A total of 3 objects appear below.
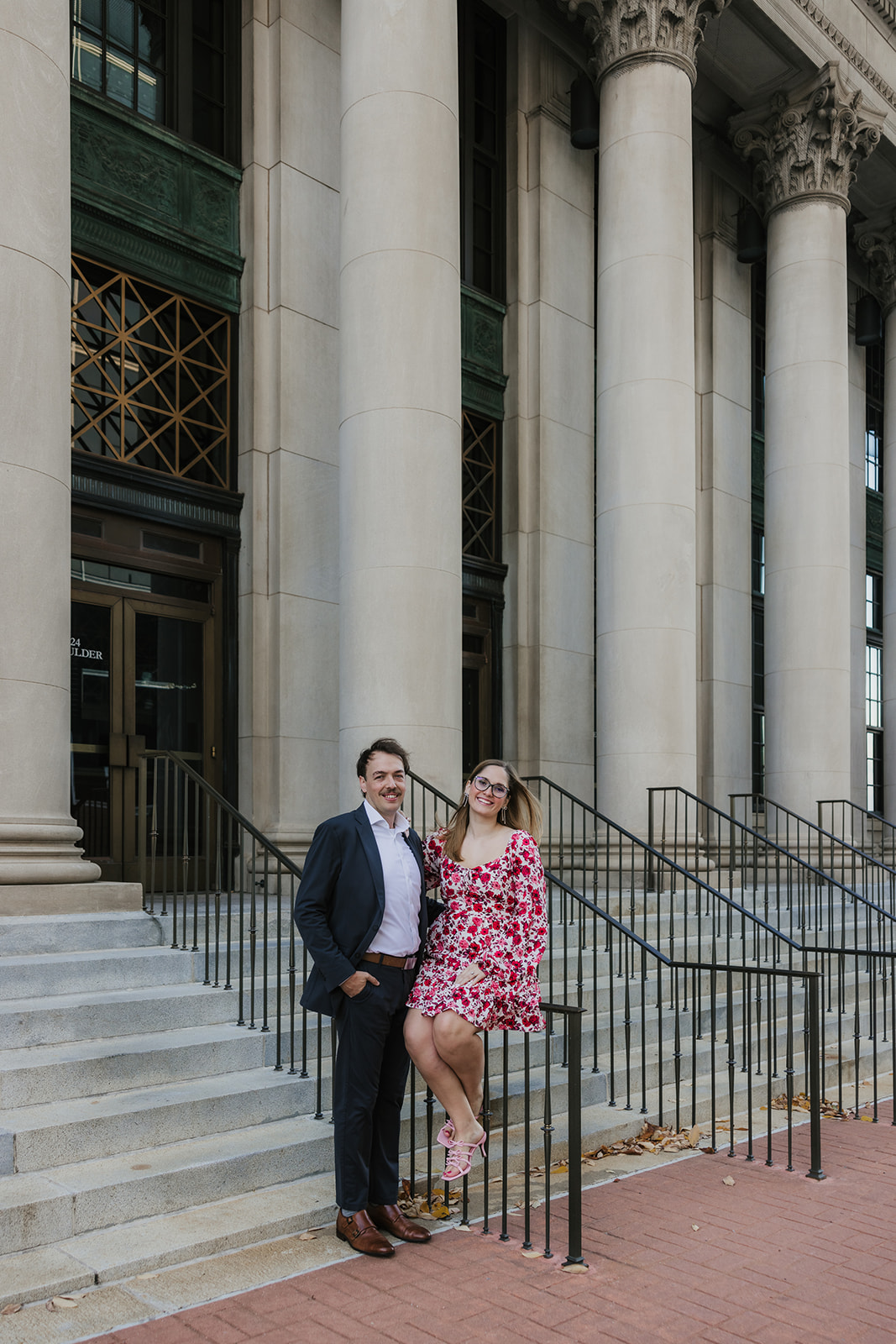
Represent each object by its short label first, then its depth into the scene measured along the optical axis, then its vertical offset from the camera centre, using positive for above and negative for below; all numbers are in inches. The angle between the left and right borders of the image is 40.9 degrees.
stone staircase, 204.4 -80.5
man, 209.2 -43.8
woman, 214.2 -41.6
